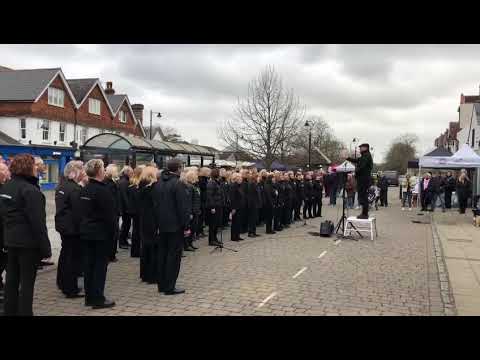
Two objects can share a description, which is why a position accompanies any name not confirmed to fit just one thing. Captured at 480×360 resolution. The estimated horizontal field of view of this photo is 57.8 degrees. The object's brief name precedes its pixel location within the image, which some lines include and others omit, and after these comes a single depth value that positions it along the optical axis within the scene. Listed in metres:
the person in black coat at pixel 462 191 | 20.41
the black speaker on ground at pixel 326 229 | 12.53
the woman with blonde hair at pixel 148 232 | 7.13
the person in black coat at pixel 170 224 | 6.50
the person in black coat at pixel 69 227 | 6.32
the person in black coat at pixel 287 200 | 14.47
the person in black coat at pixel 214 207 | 10.63
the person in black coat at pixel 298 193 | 16.12
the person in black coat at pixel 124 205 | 9.66
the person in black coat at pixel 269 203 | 13.14
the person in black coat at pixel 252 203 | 12.46
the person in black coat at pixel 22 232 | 4.77
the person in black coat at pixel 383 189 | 24.74
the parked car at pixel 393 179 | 55.41
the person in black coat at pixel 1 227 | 5.82
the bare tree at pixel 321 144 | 59.74
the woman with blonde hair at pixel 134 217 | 9.14
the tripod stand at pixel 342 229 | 12.37
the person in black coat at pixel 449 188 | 22.84
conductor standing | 12.28
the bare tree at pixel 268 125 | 28.81
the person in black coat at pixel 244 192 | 12.41
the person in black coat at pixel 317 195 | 17.72
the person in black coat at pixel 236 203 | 11.68
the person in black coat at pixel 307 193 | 16.99
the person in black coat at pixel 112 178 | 8.74
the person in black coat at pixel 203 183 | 11.53
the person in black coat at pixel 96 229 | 5.73
